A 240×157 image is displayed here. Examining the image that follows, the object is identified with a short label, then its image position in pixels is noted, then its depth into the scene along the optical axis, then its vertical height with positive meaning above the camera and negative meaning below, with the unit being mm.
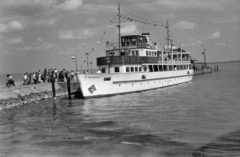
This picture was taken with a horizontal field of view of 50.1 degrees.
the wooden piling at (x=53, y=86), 27097 -1357
